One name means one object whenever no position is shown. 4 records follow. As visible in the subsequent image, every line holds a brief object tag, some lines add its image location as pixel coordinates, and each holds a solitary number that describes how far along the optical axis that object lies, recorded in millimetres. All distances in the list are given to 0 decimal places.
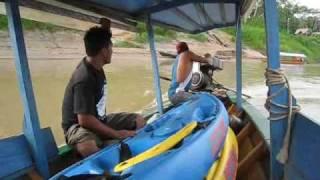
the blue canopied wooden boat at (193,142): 1069
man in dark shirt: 1496
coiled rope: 1110
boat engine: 3321
